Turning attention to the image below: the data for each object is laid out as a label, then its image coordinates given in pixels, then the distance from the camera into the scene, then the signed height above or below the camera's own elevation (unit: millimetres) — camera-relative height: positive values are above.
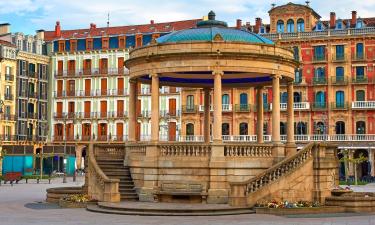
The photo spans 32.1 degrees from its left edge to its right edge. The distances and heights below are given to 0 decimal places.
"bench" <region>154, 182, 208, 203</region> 27406 -1813
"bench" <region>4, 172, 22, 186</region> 56975 -2562
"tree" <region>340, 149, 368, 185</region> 62766 -1188
